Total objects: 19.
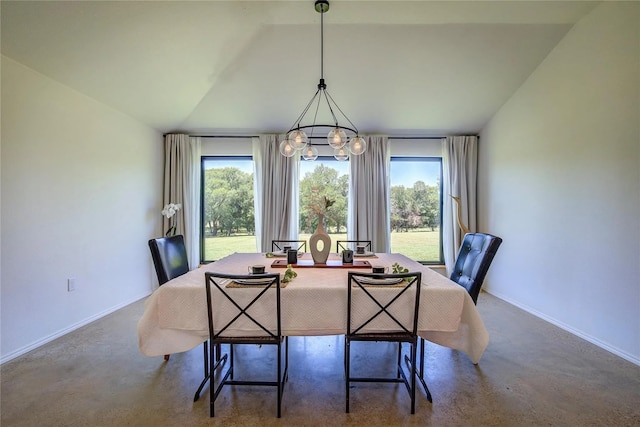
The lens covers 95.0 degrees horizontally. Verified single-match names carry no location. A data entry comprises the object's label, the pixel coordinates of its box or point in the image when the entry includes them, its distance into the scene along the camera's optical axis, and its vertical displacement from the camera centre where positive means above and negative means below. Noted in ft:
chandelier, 8.33 +2.06
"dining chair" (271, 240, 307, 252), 14.61 -1.60
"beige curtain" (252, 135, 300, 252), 14.73 +0.93
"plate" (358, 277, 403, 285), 6.24 -1.51
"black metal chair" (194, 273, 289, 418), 5.90 -2.09
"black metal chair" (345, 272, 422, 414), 5.98 -2.10
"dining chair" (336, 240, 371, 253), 14.67 -1.70
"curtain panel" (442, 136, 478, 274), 14.94 +1.42
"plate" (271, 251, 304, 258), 9.82 -1.43
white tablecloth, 6.13 -2.14
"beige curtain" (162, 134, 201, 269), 14.67 +1.48
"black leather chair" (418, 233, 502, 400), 7.13 -1.30
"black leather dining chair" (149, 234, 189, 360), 7.66 -1.25
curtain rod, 14.96 +3.92
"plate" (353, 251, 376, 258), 9.82 -1.44
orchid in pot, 13.94 -0.03
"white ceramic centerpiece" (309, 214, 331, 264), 8.29 -0.96
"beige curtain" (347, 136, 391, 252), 14.79 +0.81
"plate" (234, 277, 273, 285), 6.03 -1.45
